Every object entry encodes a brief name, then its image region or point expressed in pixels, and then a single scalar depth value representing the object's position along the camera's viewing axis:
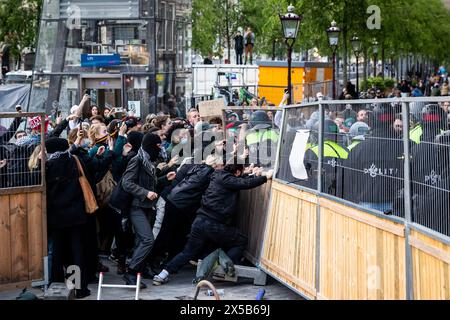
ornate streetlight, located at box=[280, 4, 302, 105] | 25.75
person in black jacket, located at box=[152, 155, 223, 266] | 13.36
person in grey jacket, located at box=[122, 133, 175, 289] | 12.80
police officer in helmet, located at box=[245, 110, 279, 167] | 13.52
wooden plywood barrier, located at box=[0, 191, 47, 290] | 12.48
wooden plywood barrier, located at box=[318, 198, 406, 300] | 8.91
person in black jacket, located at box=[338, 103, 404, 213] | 9.16
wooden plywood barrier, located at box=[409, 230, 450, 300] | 7.91
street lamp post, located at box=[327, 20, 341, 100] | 36.09
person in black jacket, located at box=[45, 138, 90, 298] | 12.55
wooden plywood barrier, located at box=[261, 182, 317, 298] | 11.20
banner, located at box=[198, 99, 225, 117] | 18.06
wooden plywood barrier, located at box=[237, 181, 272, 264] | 13.16
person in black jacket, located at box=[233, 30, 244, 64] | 52.41
